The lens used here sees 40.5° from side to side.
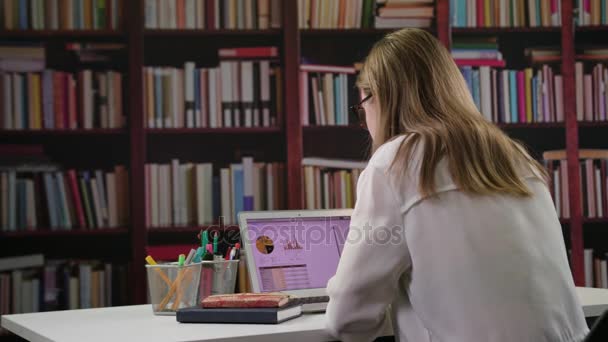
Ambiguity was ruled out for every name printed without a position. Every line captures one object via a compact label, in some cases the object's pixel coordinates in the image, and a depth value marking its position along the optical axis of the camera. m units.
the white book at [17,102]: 3.74
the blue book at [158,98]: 3.82
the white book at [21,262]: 3.74
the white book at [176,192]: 3.82
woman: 1.45
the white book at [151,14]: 3.84
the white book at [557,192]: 3.96
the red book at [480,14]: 4.00
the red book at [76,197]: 3.76
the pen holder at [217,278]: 1.94
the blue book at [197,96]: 3.84
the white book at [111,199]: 3.79
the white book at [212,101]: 3.84
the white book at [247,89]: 3.86
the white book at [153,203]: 3.80
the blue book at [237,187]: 3.85
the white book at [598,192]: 3.98
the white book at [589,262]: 3.97
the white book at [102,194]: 3.78
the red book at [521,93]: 3.97
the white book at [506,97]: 3.96
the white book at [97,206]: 3.78
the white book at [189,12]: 3.87
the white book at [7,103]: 3.73
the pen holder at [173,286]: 1.90
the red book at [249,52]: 3.88
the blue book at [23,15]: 3.80
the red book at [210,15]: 3.87
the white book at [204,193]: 3.82
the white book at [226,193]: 3.84
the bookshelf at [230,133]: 3.78
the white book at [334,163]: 3.90
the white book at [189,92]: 3.83
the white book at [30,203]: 3.73
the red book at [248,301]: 1.75
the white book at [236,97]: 3.86
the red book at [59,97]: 3.77
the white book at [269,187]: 3.88
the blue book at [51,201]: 3.75
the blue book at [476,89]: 3.96
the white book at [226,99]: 3.85
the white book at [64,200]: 3.75
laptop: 1.95
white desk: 1.58
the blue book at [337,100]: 3.92
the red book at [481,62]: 3.99
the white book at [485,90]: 3.95
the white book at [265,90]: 3.86
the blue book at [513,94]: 3.96
